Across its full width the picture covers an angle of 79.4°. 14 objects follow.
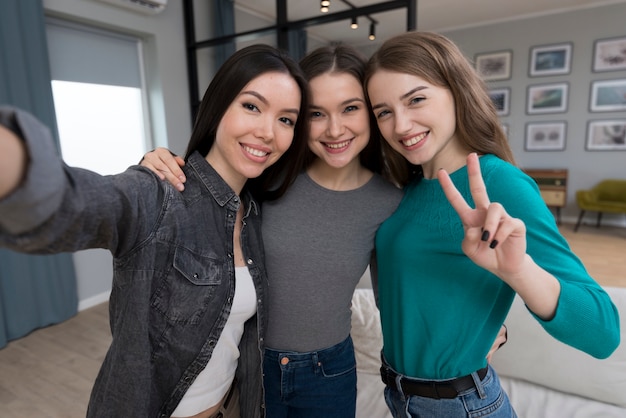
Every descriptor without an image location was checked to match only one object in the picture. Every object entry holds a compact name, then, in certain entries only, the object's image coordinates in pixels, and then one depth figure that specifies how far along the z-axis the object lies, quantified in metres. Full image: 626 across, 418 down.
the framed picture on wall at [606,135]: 5.64
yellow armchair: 5.42
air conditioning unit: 3.27
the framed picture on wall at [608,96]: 5.58
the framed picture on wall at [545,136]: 6.05
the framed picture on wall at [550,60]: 5.83
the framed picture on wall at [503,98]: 6.37
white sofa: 1.52
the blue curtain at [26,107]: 2.68
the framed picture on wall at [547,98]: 5.96
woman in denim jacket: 0.52
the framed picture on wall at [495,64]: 6.25
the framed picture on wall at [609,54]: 5.49
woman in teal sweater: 0.67
